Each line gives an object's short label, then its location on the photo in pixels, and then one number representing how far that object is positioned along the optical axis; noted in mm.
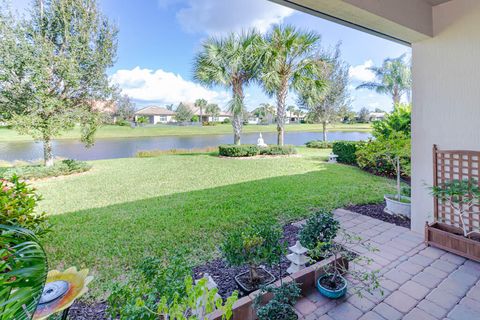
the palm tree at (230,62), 9680
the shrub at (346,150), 8141
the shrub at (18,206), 1886
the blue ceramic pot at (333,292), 1827
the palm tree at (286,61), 8938
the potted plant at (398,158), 3563
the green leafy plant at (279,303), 1421
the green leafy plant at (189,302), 976
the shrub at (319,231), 2037
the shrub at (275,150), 10227
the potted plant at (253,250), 1849
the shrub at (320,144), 13457
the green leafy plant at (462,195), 2477
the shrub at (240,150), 9938
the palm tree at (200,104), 34709
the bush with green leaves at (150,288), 1024
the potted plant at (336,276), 1862
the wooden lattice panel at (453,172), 2553
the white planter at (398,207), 3532
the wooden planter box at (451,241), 2402
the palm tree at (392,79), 15422
